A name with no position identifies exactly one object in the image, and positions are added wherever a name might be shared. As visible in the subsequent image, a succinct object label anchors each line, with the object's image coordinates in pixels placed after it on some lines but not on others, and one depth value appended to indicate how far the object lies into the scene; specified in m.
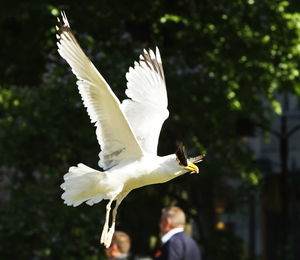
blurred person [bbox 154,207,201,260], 17.50
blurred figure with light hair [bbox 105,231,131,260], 18.50
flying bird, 14.85
